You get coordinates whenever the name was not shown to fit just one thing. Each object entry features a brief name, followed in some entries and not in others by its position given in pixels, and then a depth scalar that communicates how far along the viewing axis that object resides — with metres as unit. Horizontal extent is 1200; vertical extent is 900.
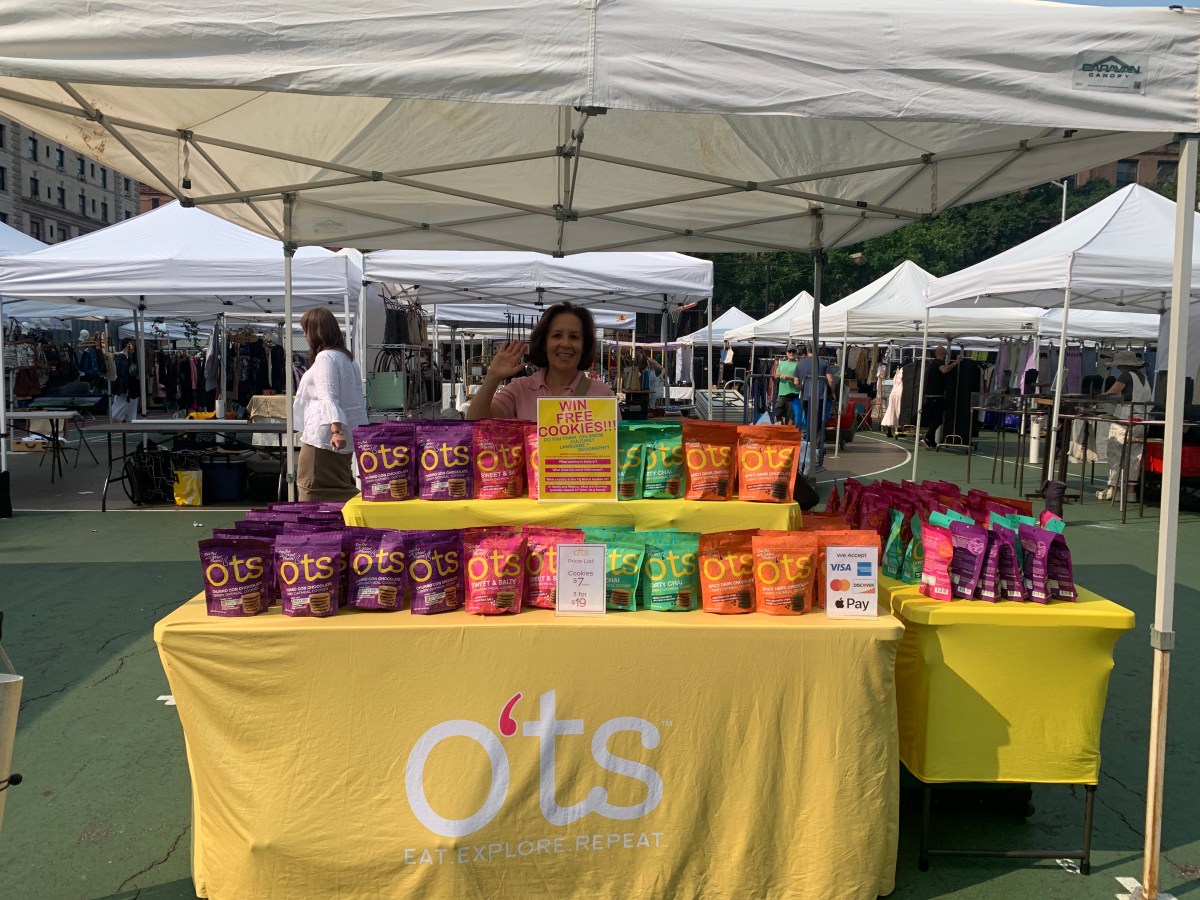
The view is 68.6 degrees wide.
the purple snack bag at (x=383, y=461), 3.07
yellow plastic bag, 9.43
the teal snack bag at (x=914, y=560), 2.95
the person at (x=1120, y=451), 10.36
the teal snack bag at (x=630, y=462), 3.10
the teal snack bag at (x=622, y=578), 2.68
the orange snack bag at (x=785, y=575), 2.64
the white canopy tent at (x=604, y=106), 2.17
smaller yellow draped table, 2.73
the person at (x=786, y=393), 13.17
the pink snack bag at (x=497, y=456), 3.11
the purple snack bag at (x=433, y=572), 2.63
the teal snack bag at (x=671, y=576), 2.69
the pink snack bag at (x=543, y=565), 2.70
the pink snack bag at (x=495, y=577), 2.62
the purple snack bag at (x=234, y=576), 2.56
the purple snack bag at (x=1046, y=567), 2.81
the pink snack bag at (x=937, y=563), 2.79
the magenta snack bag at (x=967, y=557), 2.77
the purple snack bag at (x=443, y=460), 3.10
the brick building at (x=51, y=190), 49.75
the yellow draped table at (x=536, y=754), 2.50
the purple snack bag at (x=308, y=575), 2.58
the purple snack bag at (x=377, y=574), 2.65
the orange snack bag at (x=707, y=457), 3.10
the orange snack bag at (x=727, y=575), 2.66
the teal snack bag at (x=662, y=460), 3.10
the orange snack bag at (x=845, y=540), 2.67
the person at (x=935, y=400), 17.66
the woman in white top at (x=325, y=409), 5.36
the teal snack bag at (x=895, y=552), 3.04
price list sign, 2.62
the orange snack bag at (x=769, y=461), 3.09
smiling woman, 3.87
